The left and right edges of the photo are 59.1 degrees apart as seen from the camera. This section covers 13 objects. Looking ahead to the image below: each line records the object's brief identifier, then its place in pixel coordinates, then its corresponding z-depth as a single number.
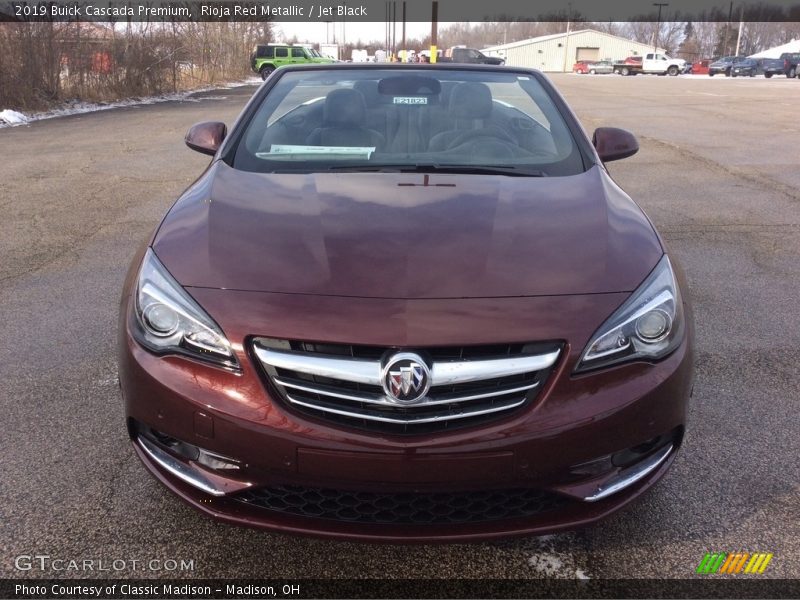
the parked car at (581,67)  70.96
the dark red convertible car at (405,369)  1.84
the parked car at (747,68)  53.88
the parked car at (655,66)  60.09
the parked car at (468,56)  34.56
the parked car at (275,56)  43.44
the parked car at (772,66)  50.23
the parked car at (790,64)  49.25
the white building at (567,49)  93.44
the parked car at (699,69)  66.25
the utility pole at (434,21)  32.12
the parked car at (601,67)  65.62
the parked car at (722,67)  56.09
